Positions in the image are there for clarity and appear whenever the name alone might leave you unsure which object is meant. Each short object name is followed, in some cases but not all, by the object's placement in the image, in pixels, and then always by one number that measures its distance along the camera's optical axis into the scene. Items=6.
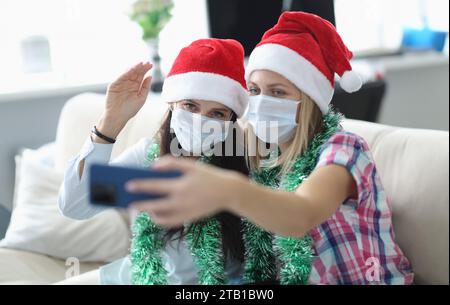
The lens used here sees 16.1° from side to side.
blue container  10.06
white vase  7.35
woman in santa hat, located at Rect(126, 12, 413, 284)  3.84
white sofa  4.60
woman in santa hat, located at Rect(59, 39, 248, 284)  3.93
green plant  7.93
